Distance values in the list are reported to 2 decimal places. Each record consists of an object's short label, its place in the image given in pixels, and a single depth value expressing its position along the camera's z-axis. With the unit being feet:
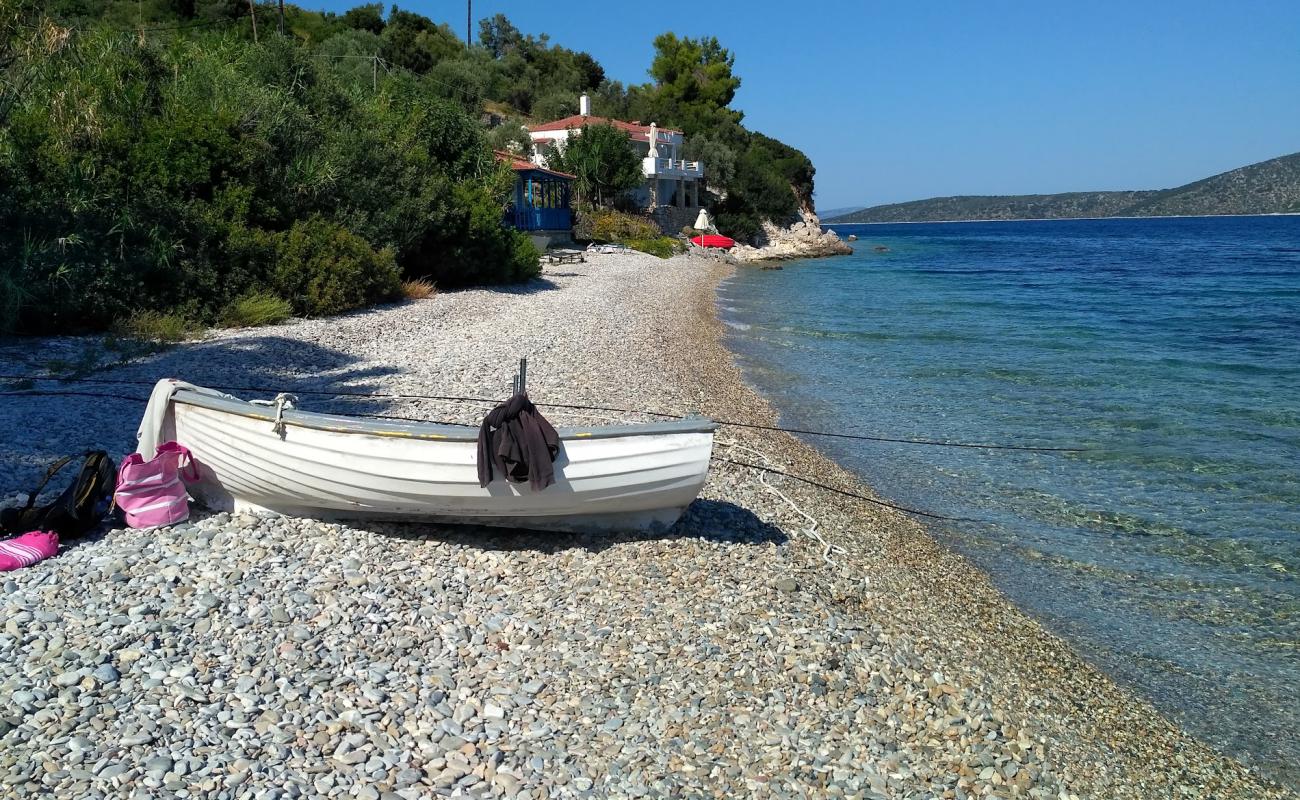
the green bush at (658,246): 141.69
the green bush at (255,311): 49.83
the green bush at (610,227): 141.59
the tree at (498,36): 255.50
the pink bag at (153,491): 20.97
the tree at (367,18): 203.72
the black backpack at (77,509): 20.17
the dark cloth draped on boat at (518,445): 20.13
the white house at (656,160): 166.81
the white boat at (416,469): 20.76
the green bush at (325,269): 54.75
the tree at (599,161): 151.02
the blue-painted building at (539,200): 118.42
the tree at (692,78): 241.96
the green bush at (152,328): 43.55
